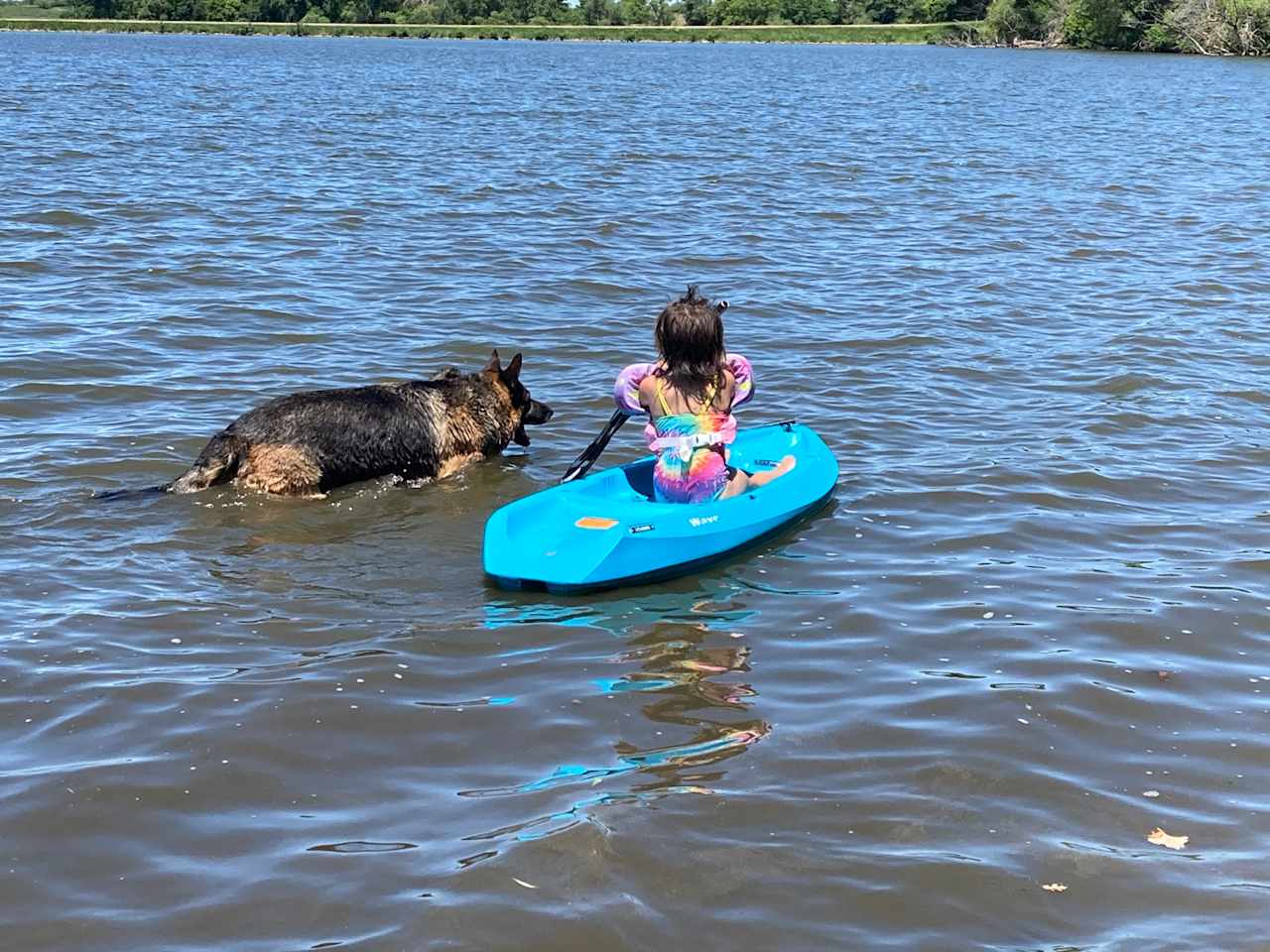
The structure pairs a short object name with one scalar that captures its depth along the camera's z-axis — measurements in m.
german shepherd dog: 8.88
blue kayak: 7.58
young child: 8.24
